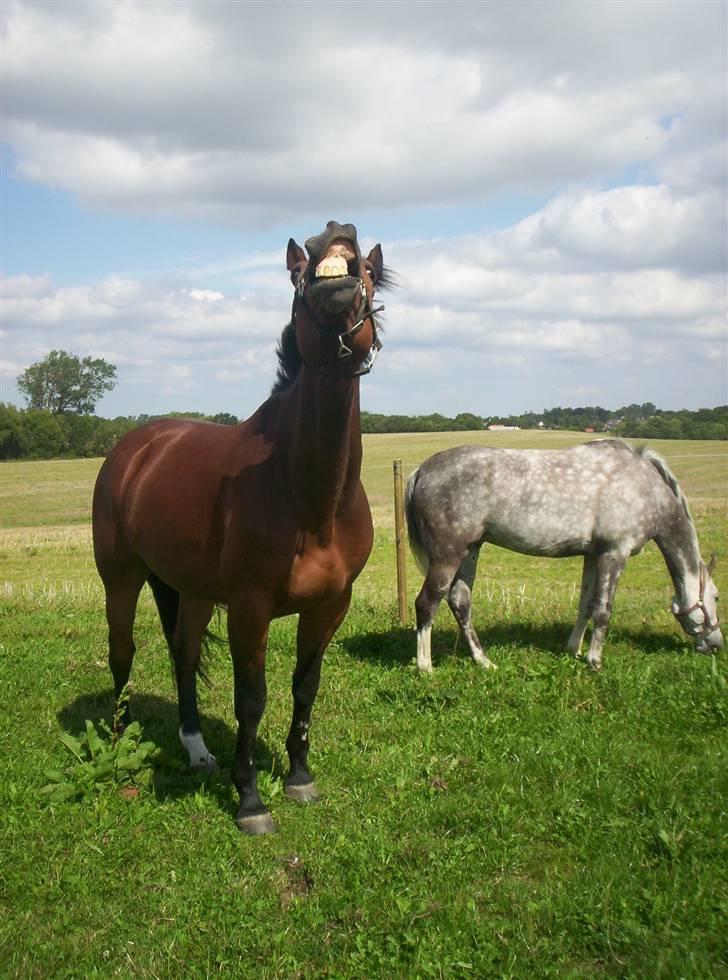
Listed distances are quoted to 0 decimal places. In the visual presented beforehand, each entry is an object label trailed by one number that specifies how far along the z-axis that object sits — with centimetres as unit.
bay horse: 344
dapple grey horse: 721
